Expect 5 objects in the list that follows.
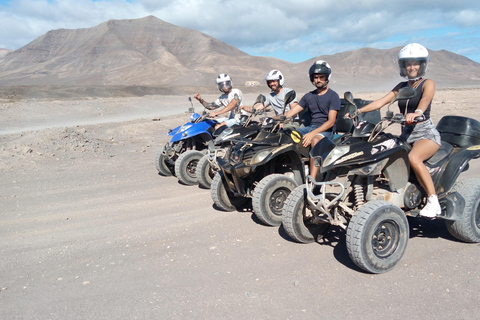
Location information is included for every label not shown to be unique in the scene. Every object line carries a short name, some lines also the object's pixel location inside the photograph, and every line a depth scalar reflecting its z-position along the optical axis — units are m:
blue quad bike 8.52
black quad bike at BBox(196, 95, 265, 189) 6.73
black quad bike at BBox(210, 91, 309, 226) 5.76
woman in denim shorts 4.70
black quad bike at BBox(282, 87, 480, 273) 4.29
